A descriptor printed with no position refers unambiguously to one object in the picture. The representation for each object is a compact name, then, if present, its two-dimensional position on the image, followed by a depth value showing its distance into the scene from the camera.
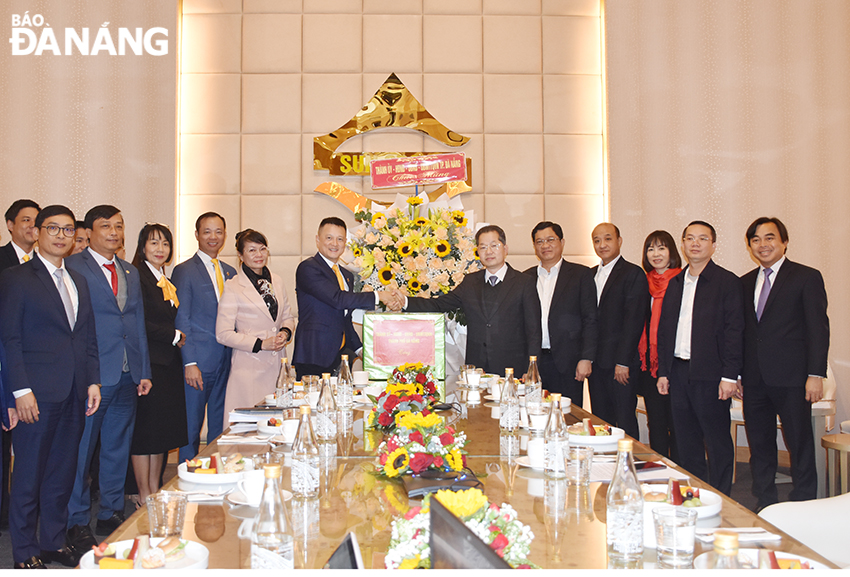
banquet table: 1.15
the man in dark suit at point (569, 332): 3.98
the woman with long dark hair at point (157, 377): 3.57
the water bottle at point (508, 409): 2.09
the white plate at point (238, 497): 1.42
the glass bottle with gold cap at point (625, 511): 1.14
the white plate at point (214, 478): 1.57
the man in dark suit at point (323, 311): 3.88
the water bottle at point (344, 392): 2.44
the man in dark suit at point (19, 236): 3.54
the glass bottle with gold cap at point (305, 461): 1.46
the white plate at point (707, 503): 1.30
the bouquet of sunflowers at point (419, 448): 1.50
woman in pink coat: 3.79
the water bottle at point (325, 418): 1.95
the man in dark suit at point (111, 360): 3.26
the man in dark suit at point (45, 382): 2.70
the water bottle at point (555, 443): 1.61
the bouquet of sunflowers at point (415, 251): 3.37
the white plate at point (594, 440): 1.97
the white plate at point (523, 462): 1.72
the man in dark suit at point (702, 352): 3.50
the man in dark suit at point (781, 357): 3.37
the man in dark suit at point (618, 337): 3.97
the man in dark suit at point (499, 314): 3.80
